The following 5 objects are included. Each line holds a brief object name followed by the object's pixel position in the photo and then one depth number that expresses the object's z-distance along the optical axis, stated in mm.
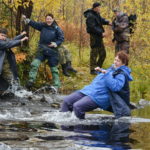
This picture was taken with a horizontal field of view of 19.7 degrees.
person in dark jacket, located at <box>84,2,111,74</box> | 13664
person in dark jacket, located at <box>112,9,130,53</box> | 13586
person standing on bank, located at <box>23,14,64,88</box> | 12211
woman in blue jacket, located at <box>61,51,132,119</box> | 7699
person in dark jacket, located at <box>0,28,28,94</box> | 10750
